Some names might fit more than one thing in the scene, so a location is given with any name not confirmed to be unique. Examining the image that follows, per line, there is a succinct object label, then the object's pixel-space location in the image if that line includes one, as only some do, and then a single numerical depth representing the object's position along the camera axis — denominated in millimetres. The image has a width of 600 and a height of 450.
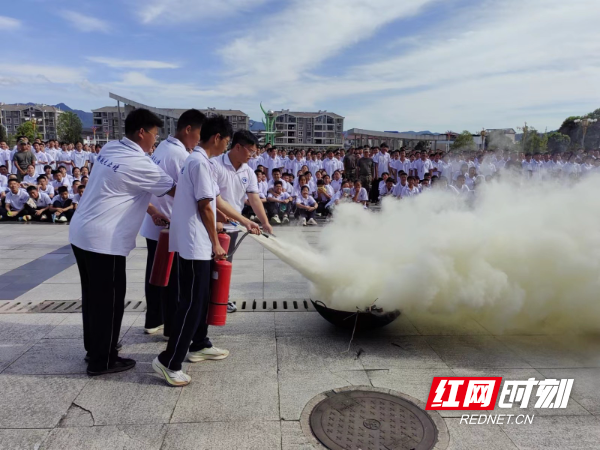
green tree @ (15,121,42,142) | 74738
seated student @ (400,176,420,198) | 12534
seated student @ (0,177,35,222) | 11570
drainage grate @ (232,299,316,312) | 5164
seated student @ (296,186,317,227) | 12627
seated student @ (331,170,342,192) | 13687
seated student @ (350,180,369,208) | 12620
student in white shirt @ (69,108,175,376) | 3326
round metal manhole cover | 2764
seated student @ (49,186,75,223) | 11875
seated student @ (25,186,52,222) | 11664
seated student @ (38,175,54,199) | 12289
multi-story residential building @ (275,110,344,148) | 127562
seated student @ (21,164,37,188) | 12922
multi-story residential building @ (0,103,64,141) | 132625
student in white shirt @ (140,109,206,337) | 3969
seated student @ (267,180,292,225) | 12734
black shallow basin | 4086
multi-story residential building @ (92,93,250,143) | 113562
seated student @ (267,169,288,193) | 13243
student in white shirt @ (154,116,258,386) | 3285
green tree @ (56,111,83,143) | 87188
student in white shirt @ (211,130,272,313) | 4301
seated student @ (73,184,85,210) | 12141
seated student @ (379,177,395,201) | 13696
